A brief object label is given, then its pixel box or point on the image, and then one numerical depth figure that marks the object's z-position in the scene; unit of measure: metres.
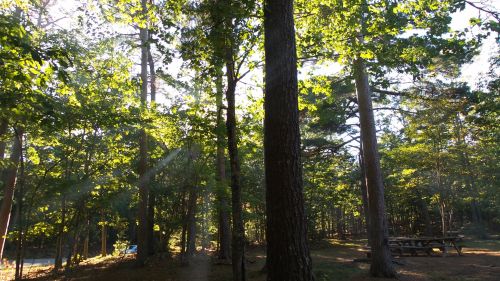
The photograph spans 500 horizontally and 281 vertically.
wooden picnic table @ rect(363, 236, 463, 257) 14.24
